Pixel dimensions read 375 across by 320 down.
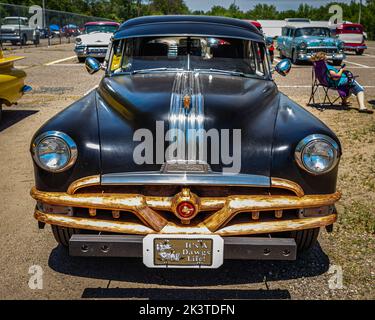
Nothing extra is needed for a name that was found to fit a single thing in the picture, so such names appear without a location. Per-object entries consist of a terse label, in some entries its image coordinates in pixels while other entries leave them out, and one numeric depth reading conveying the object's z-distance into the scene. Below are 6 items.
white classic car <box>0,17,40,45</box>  25.73
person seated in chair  9.16
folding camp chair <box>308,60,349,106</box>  9.42
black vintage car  2.84
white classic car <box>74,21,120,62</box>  16.94
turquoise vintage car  17.55
